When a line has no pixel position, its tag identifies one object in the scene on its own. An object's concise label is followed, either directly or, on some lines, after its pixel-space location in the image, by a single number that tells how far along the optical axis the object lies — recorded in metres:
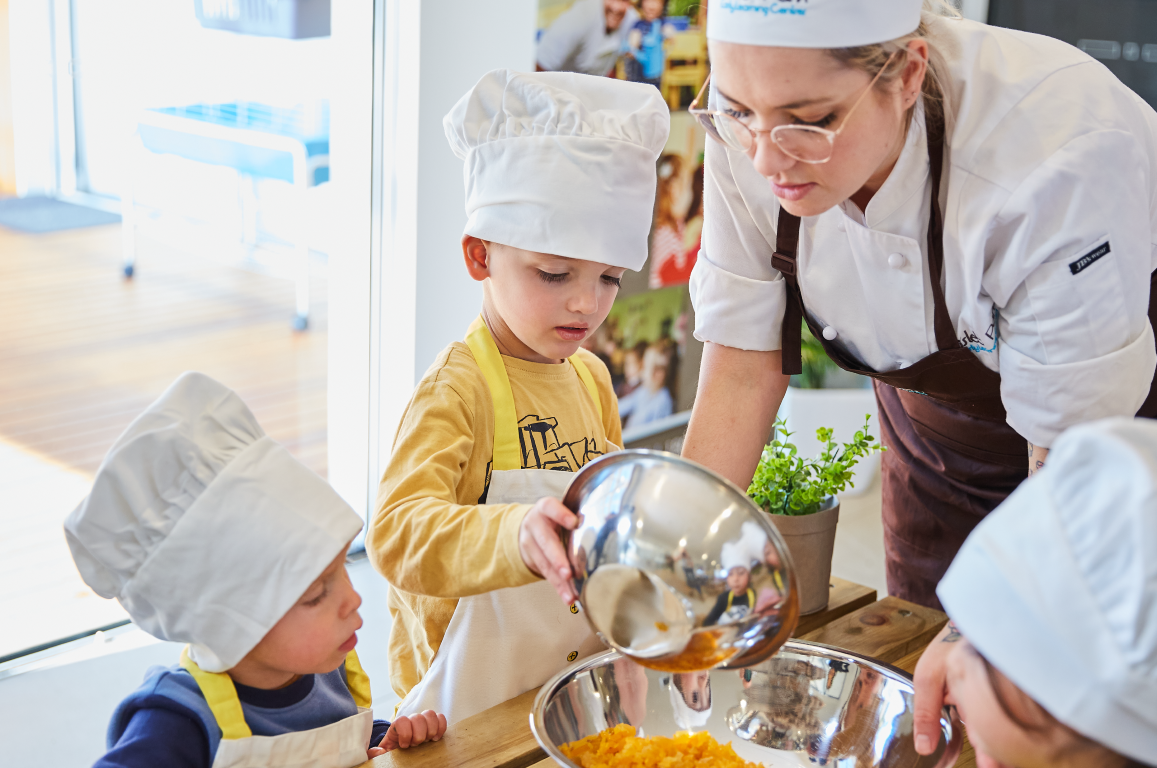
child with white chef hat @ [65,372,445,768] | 0.88
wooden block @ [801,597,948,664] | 1.27
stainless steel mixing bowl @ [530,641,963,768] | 1.04
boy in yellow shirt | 1.20
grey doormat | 2.26
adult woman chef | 1.06
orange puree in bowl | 0.97
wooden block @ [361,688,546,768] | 1.01
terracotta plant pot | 1.32
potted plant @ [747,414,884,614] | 1.33
